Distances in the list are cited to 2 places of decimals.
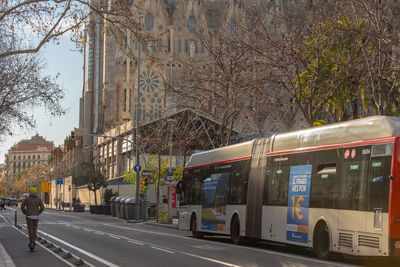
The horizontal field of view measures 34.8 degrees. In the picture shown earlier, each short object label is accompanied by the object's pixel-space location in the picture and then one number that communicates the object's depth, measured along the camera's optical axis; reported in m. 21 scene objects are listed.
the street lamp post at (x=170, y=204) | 40.94
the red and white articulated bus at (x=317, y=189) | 13.19
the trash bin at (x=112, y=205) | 57.33
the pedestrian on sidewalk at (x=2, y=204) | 80.57
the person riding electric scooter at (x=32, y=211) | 17.69
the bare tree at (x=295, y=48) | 24.20
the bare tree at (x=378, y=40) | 20.94
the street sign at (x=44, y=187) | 113.31
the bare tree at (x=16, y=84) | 31.47
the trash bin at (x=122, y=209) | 52.29
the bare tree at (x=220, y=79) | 29.90
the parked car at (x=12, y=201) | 118.38
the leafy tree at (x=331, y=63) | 23.17
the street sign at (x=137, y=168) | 44.84
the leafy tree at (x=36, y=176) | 148.50
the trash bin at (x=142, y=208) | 47.94
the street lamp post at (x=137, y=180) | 46.72
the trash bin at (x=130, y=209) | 49.47
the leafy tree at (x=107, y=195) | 69.26
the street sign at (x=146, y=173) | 42.44
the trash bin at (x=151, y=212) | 52.31
